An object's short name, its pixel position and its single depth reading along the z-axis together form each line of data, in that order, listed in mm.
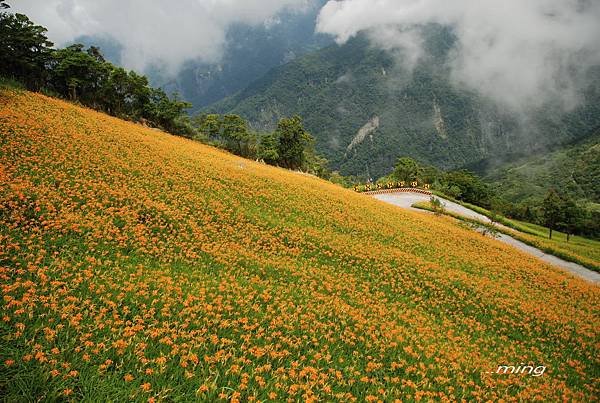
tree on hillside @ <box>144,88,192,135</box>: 54756
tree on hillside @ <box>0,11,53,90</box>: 35469
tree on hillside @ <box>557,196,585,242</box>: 48375
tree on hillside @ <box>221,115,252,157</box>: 67375
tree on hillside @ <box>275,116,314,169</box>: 76062
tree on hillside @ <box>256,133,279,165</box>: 69712
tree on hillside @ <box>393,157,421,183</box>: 81062
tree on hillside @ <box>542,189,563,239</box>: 47562
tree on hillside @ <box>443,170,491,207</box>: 86375
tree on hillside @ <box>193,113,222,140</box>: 66062
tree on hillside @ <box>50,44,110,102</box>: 42062
